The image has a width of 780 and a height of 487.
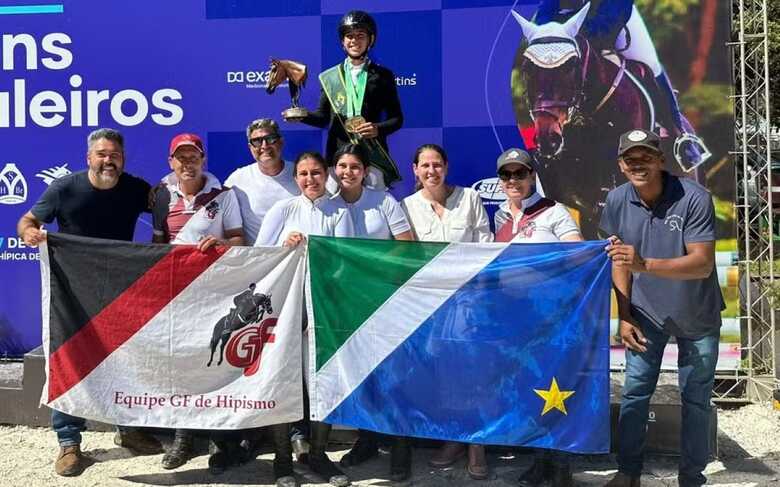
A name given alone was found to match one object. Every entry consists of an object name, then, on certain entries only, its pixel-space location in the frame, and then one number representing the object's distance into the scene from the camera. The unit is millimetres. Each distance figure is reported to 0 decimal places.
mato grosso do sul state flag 3525
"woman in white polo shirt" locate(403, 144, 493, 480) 3904
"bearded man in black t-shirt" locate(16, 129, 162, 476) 4004
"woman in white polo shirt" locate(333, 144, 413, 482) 3820
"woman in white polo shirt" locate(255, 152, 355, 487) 3783
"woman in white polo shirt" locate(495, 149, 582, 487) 3730
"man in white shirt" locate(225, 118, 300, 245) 4121
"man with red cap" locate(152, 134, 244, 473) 3908
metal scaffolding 5000
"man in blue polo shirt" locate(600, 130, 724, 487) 3316
